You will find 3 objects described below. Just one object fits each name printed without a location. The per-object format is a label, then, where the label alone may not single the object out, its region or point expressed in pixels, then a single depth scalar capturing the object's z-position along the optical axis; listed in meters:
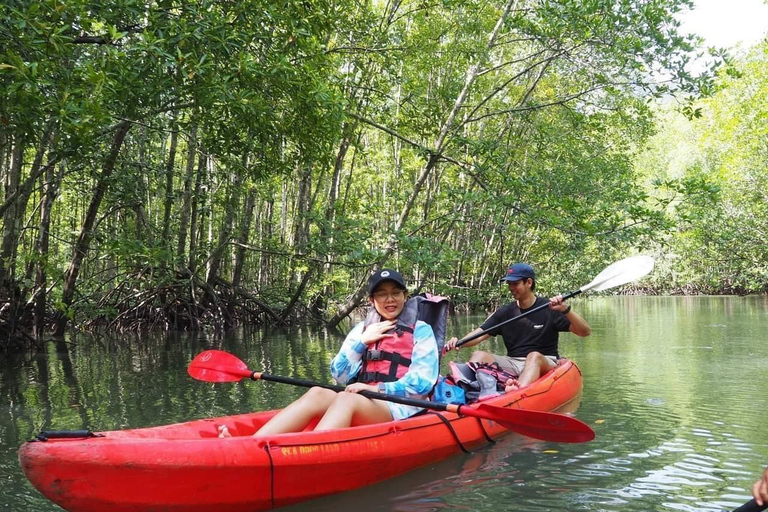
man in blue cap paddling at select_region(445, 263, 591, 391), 5.77
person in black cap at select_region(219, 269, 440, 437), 3.88
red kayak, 2.95
